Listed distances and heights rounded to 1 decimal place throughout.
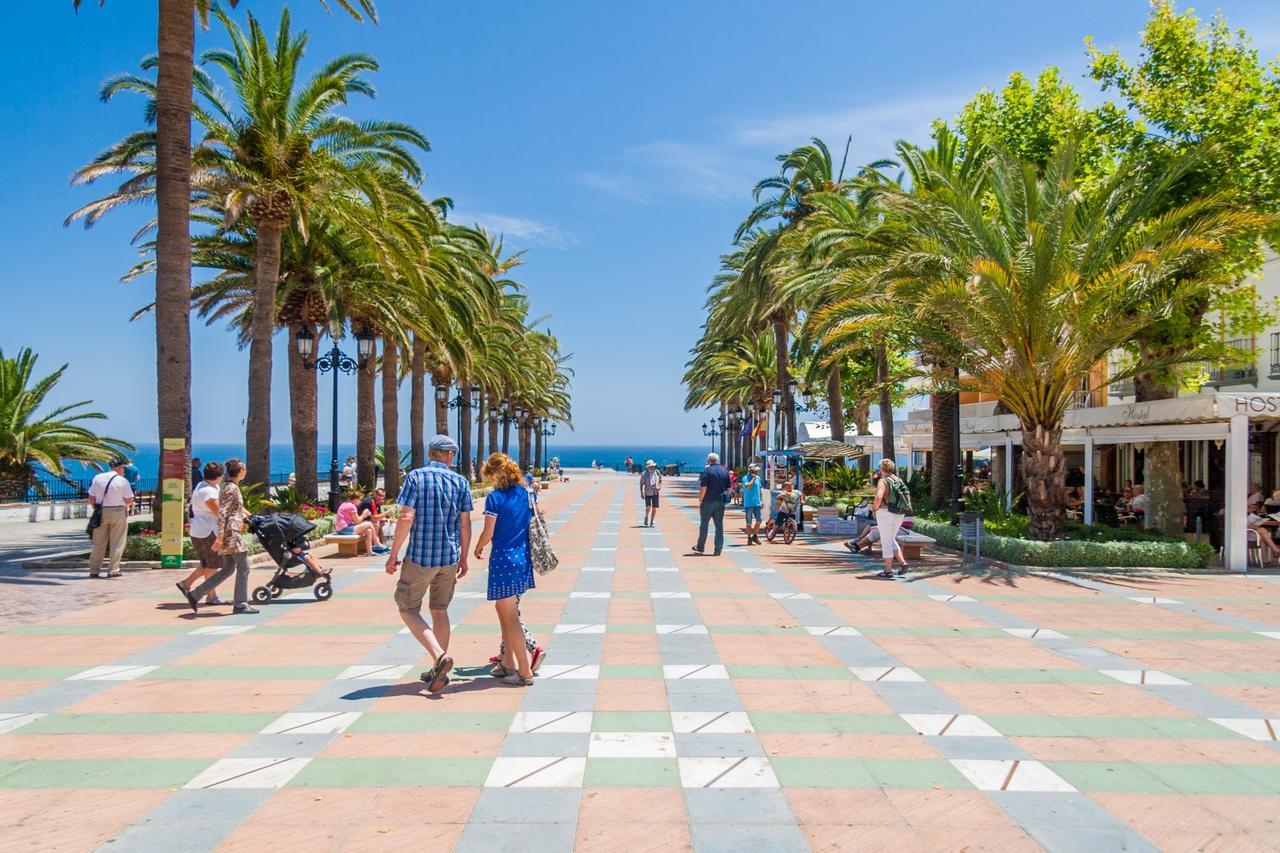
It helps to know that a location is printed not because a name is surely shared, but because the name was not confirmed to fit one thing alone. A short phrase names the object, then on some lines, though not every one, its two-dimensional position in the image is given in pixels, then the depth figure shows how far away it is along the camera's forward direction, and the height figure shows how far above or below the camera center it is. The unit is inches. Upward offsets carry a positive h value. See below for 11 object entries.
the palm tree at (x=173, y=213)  600.7 +151.9
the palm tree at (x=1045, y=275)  571.5 +102.7
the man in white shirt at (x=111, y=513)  517.3 -37.0
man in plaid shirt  263.0 -28.2
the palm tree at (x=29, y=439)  1099.9 +9.9
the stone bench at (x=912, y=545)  637.9 -72.3
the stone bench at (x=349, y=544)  634.8 -68.6
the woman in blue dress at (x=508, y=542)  267.1 -28.6
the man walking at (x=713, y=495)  640.4 -37.1
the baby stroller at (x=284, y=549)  412.8 -46.7
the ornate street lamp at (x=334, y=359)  778.2 +80.0
